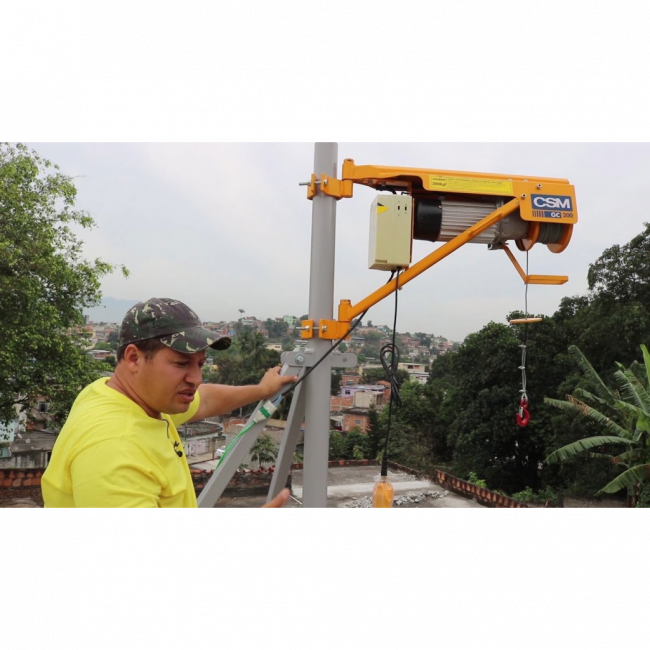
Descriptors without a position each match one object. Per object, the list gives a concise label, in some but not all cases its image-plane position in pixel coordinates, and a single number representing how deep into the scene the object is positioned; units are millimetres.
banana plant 10453
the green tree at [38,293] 9156
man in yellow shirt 1314
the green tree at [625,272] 17900
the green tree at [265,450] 20641
